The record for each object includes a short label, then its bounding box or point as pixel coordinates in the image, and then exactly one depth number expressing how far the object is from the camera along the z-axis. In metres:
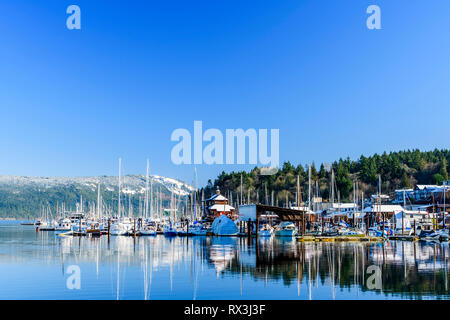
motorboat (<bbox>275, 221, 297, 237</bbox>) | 110.94
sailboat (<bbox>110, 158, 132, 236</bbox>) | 111.01
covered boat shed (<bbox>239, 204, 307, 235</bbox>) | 102.43
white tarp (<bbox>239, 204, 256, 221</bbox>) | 104.07
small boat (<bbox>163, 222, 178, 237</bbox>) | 111.25
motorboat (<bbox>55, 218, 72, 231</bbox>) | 123.12
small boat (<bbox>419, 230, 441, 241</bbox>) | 90.06
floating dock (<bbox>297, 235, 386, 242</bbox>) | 88.25
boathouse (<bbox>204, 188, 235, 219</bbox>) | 131.50
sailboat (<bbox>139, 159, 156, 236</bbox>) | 110.94
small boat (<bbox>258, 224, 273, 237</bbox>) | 108.16
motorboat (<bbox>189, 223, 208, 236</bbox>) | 110.44
